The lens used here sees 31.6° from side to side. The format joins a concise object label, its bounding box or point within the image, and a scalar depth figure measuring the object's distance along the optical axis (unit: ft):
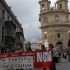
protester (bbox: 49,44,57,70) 17.47
